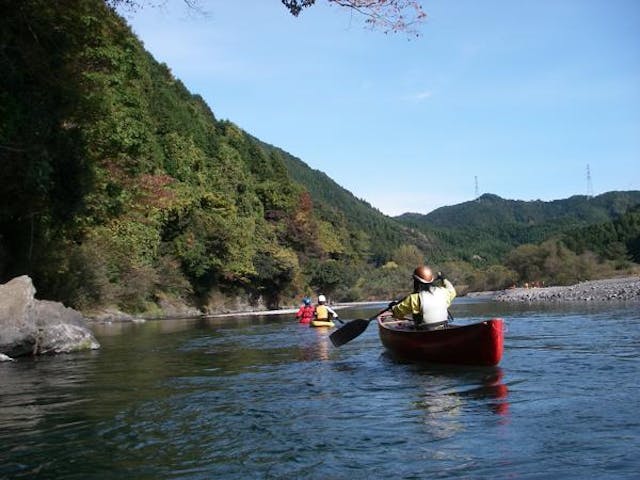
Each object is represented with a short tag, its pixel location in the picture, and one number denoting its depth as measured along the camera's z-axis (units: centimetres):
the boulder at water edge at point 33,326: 1321
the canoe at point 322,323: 1900
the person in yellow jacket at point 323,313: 1923
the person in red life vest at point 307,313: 2255
